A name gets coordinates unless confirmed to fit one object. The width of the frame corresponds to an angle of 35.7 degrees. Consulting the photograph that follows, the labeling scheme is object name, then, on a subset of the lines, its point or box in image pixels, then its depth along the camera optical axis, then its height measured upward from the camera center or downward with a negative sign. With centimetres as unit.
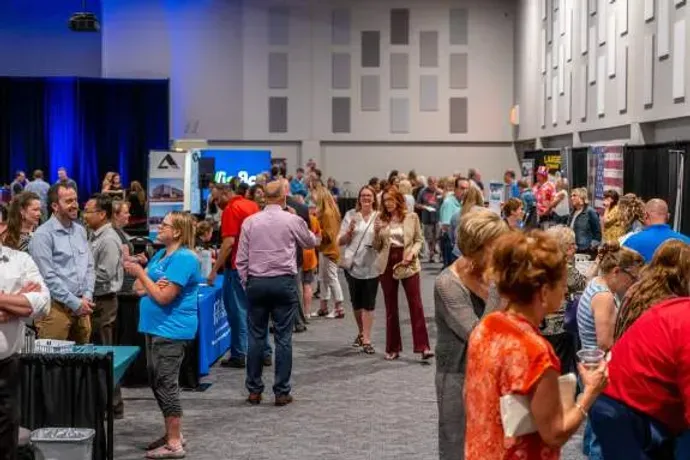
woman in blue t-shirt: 583 -77
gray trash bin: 498 -129
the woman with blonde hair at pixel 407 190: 1470 -28
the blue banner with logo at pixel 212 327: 813 -127
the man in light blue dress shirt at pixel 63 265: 629 -57
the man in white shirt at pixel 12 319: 433 -61
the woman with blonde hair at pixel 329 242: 1135 -78
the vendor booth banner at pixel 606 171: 1380 +0
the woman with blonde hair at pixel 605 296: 508 -60
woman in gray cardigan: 385 -51
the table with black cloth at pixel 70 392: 514 -107
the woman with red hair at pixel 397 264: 902 -79
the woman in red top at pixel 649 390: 327 -69
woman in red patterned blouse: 262 -47
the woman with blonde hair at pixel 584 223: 1141 -56
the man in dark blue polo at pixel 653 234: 694 -41
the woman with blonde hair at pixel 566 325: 591 -85
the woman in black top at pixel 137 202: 1666 -52
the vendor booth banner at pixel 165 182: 1136 -14
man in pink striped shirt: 714 -71
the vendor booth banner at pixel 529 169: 2041 +3
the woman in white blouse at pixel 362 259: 917 -77
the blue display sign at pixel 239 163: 1703 +10
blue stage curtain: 2658 +101
